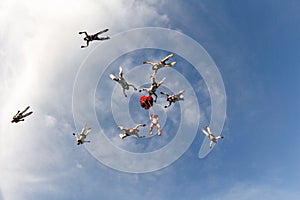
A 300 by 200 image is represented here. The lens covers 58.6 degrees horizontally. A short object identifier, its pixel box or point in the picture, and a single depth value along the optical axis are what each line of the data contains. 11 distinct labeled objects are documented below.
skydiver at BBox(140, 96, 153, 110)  40.94
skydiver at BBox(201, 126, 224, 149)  49.63
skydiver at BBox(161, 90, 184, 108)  44.71
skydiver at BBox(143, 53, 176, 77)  41.62
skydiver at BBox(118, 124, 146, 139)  43.31
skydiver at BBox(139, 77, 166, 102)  42.72
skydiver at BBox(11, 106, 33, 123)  42.46
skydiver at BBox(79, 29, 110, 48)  40.03
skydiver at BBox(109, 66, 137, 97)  41.57
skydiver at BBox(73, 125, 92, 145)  44.44
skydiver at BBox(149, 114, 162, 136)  43.98
